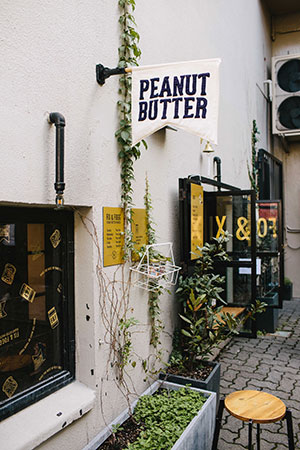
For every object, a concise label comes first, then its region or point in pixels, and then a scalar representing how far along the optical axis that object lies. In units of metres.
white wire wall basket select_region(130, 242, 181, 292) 3.25
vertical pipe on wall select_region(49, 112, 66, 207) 2.30
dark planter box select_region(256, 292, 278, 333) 6.50
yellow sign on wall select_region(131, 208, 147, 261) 3.31
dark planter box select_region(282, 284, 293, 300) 9.19
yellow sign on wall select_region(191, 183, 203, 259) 4.17
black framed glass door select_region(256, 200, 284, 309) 6.30
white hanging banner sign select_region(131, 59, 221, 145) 2.62
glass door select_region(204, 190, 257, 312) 4.84
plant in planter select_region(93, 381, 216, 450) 2.68
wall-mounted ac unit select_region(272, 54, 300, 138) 8.56
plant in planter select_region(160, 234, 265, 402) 3.64
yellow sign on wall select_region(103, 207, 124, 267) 2.89
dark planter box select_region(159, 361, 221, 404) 3.44
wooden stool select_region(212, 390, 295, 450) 2.49
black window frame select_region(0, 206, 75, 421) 2.36
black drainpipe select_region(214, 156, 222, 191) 5.53
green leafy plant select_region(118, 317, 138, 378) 3.02
